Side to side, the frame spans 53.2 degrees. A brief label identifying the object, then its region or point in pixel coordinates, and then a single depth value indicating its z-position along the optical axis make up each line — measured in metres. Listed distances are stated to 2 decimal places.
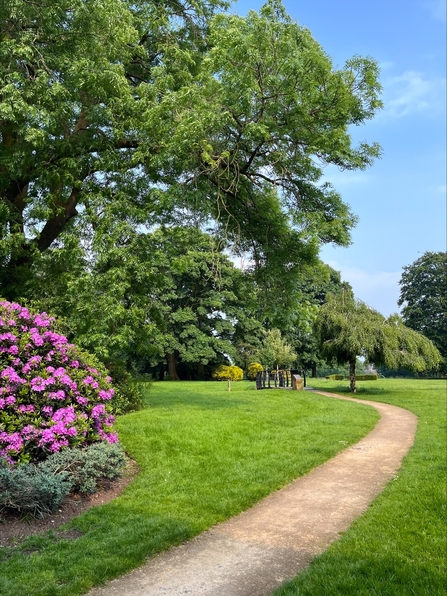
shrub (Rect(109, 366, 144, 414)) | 10.64
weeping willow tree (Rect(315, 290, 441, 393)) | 20.66
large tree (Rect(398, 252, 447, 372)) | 51.06
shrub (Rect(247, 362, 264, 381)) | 36.97
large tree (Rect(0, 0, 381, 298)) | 7.59
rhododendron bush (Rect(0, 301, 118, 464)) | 5.52
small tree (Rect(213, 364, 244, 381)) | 36.06
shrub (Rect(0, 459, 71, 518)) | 4.71
